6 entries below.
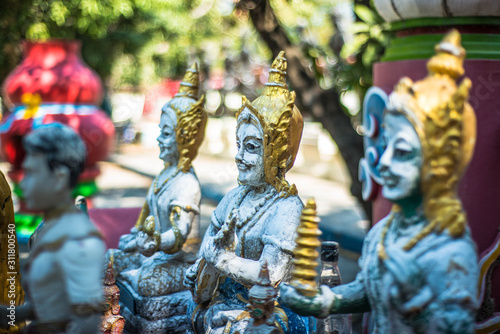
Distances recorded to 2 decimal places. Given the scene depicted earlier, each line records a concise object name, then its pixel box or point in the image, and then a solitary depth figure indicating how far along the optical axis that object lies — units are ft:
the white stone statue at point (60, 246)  6.93
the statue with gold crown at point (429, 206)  6.48
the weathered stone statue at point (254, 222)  9.39
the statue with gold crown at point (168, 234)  11.70
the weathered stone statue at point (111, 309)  10.18
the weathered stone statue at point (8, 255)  9.60
